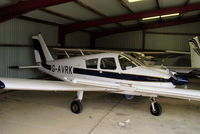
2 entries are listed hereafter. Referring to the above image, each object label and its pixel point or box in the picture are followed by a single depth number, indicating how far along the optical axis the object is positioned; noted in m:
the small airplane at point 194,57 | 9.56
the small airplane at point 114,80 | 4.95
